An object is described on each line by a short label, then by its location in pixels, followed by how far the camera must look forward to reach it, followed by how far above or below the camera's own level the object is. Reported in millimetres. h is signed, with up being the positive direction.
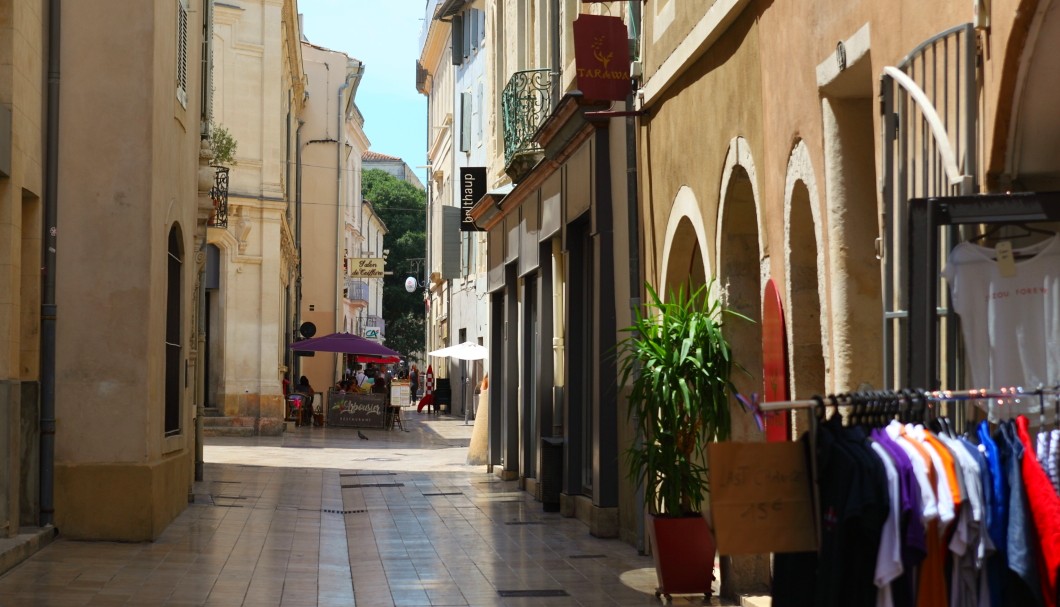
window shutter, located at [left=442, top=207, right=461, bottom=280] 40312 +3670
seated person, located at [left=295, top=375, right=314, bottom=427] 35312 -457
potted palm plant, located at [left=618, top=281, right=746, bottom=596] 9469 -296
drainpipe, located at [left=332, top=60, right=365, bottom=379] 45406 +7464
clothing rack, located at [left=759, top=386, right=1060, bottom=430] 4656 -58
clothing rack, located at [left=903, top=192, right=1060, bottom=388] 5098 +516
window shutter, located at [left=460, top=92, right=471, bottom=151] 38753 +7037
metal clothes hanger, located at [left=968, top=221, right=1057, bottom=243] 5647 +581
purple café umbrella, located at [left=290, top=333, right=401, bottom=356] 33562 +893
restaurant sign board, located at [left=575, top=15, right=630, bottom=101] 12742 +2884
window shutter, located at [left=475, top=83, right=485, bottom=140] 37031 +6704
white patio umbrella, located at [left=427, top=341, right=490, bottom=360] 30953 +673
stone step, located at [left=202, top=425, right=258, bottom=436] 30016 -981
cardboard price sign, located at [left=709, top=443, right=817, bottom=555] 4641 -384
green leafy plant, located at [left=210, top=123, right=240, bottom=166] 24473 +4141
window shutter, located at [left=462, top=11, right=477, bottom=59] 37869 +9367
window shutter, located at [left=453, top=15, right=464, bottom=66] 38638 +9255
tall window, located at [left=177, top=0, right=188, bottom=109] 14625 +3379
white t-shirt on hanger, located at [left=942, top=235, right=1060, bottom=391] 5426 +259
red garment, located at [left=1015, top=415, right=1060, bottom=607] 4223 -394
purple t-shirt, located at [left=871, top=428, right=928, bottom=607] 4461 -457
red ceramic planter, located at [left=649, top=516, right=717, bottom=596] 9430 -1136
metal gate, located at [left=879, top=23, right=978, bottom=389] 5922 +1017
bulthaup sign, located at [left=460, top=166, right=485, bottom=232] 28022 +3859
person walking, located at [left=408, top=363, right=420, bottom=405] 59144 -15
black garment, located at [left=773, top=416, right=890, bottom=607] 4469 -421
